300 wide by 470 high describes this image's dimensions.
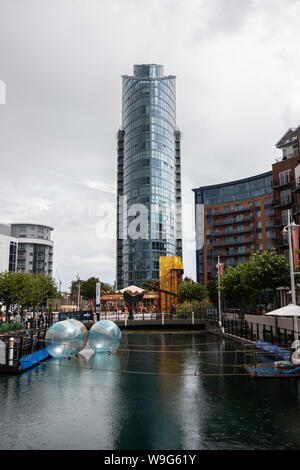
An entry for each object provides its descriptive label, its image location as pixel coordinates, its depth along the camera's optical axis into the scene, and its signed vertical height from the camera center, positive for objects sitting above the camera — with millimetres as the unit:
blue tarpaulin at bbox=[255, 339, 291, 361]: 18231 -3221
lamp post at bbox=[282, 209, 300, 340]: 21844 +1234
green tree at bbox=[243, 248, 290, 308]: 32219 +1360
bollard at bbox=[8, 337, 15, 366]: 18125 -3148
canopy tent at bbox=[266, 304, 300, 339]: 18703 -1175
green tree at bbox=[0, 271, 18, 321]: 48625 -123
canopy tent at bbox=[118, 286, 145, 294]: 54459 -188
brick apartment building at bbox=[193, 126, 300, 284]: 104562 +19490
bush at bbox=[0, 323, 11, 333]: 31409 -3265
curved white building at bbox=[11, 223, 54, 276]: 142125 +15994
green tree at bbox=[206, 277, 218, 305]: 89875 -842
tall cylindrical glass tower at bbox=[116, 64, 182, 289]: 121562 +36550
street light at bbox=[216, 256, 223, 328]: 41750 -2592
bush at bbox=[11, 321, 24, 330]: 33625 -3333
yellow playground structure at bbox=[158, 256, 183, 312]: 63188 +1843
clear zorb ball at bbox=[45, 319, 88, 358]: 19891 -2634
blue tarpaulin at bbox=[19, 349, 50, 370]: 18662 -3747
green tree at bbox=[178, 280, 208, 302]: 67062 -616
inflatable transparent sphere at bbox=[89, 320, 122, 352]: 22297 -2822
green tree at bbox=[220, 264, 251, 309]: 41031 +488
